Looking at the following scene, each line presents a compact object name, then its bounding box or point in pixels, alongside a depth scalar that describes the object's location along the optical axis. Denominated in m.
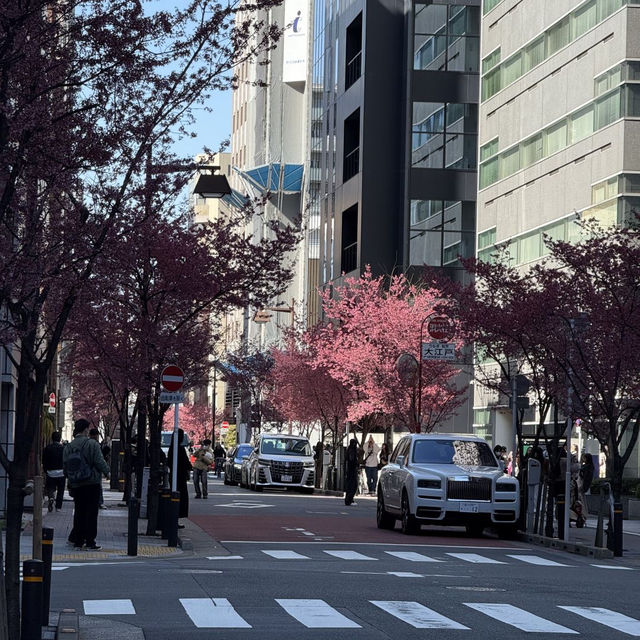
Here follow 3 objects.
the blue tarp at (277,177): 113.62
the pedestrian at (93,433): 27.15
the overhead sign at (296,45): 113.69
